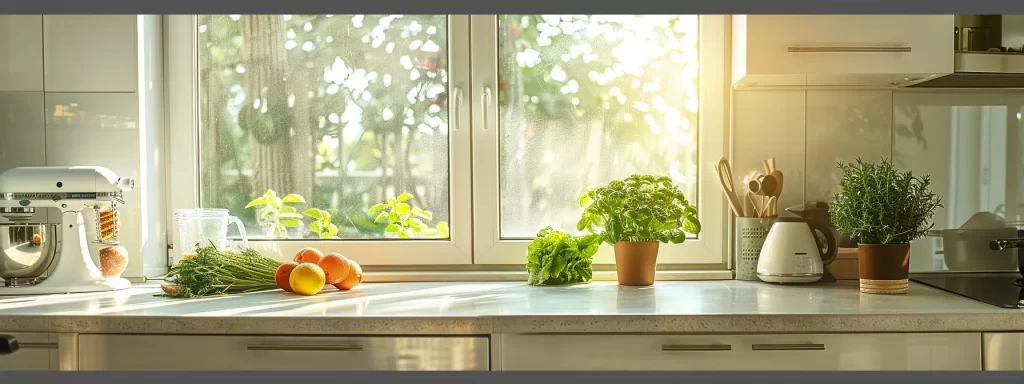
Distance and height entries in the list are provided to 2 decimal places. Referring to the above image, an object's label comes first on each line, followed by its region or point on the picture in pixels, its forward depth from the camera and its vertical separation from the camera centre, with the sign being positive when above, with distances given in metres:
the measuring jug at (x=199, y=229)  2.28 -0.14
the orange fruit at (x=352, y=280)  2.14 -0.26
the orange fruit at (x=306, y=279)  2.03 -0.25
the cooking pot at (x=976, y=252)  2.38 -0.22
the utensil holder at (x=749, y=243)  2.27 -0.19
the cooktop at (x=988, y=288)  1.83 -0.28
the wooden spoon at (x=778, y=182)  2.26 -0.02
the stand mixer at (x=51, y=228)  2.11 -0.13
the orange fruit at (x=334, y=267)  2.10 -0.23
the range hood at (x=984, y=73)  2.08 +0.25
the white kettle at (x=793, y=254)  2.15 -0.20
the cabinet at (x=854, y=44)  2.05 +0.31
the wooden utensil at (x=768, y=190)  2.25 -0.04
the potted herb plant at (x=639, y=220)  2.19 -0.12
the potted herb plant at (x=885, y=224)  1.98 -0.12
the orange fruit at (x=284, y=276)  2.08 -0.24
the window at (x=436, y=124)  2.43 +0.15
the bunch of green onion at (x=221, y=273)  2.01 -0.24
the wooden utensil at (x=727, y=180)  2.31 -0.02
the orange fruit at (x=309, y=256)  2.16 -0.21
